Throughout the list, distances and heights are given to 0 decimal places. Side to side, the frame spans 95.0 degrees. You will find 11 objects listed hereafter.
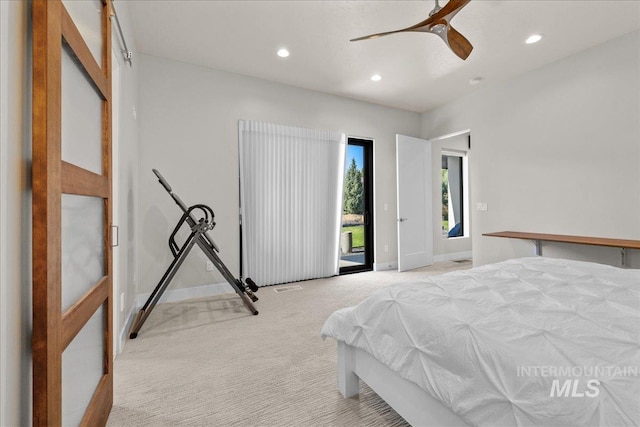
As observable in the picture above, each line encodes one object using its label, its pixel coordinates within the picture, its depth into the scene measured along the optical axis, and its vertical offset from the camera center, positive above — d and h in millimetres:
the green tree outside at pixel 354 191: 5309 +469
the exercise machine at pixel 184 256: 2664 -404
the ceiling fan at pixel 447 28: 1908 +1360
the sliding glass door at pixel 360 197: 5211 +358
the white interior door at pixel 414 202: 5094 +244
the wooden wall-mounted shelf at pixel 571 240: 2788 -285
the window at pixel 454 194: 6668 +489
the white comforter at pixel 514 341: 809 -449
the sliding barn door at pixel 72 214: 787 +26
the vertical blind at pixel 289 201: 4008 +250
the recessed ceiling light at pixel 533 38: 3131 +1908
